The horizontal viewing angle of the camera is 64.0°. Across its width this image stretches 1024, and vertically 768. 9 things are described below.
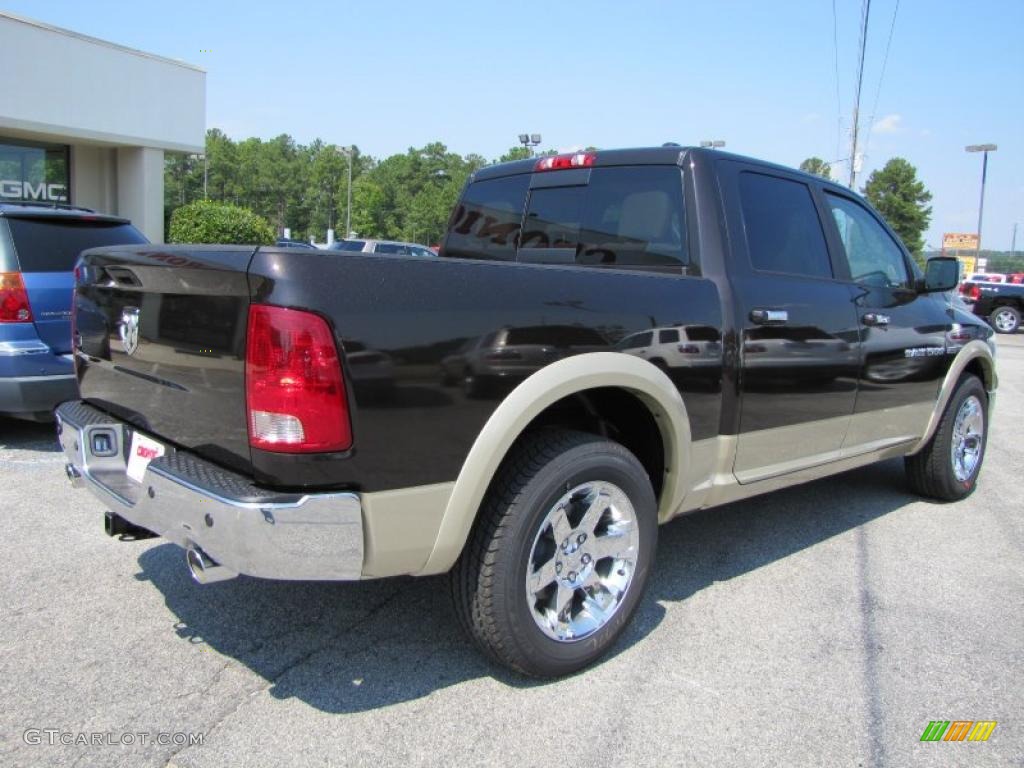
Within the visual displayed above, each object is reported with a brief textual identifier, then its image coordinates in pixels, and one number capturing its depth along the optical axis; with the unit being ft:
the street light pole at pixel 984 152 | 124.26
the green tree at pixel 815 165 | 176.17
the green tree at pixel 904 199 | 163.94
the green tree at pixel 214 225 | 58.85
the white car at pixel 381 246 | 72.33
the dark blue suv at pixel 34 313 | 16.67
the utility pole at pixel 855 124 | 57.21
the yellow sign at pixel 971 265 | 151.02
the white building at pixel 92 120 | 50.01
